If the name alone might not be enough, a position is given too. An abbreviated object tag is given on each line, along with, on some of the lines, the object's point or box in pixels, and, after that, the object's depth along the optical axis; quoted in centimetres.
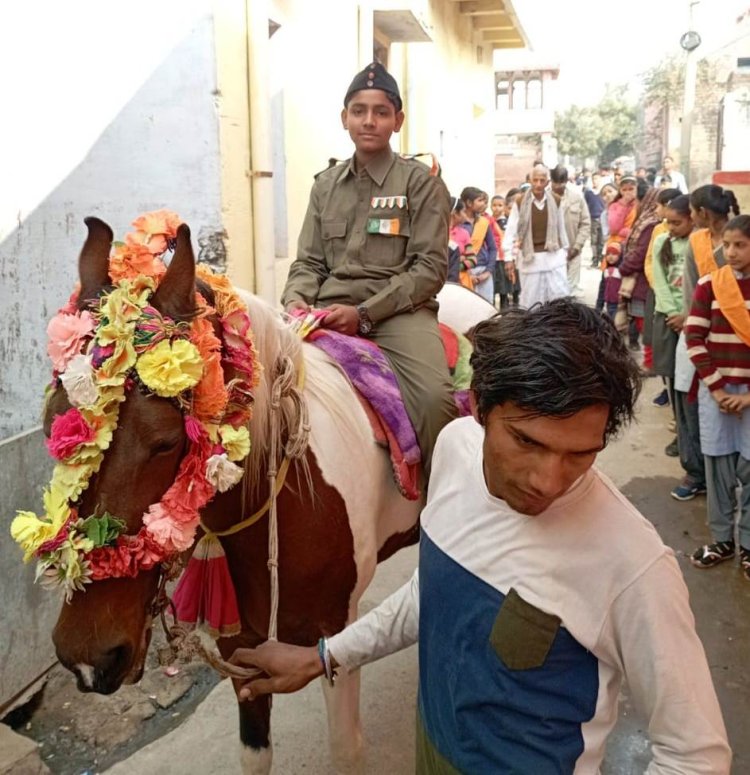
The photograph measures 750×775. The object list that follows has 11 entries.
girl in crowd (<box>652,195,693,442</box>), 579
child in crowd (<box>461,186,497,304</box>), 973
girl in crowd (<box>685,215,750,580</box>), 404
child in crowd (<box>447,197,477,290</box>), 915
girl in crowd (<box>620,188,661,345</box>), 773
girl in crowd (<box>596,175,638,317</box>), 948
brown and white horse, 162
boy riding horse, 290
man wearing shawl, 914
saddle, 262
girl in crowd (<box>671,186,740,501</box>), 478
